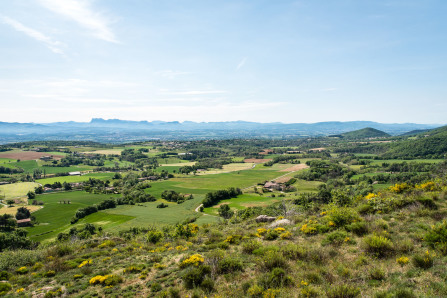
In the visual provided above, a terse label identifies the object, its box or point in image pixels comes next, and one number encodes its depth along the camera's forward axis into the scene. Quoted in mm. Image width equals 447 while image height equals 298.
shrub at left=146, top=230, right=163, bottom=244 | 29736
